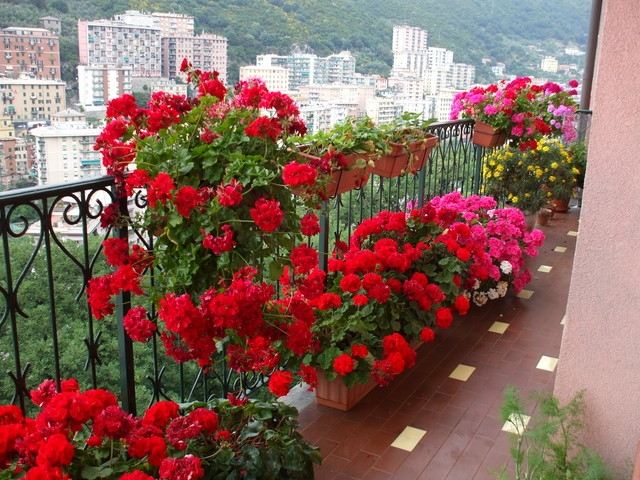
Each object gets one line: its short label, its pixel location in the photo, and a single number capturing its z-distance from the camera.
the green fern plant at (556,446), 2.05
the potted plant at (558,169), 6.32
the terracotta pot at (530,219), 6.12
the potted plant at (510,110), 5.28
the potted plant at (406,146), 3.60
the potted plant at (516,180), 6.05
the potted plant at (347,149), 2.95
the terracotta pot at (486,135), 5.30
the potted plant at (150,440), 1.61
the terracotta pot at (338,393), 3.02
